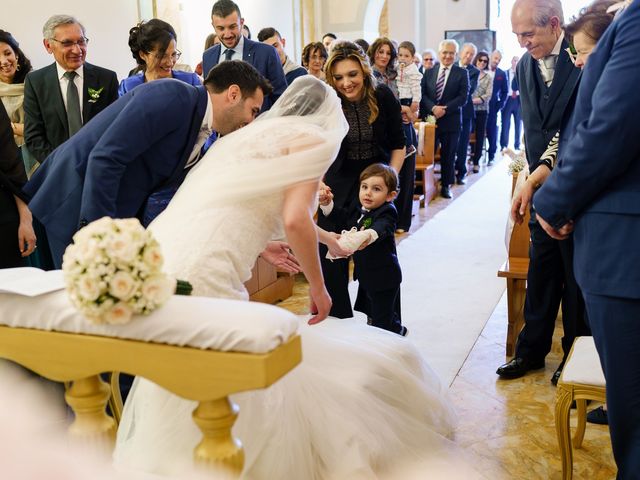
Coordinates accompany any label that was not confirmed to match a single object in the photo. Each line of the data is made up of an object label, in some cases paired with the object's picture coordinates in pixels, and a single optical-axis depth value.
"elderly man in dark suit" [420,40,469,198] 9.65
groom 2.78
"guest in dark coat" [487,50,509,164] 13.47
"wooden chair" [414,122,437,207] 8.82
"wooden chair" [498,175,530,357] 4.16
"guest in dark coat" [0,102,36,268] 3.61
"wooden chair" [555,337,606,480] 2.62
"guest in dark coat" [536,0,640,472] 2.10
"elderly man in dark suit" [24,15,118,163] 4.25
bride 2.07
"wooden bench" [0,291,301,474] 1.33
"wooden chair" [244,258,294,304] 5.06
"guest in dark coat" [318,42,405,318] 4.06
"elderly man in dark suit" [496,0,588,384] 3.47
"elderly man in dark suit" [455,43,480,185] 10.73
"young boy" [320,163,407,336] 3.84
